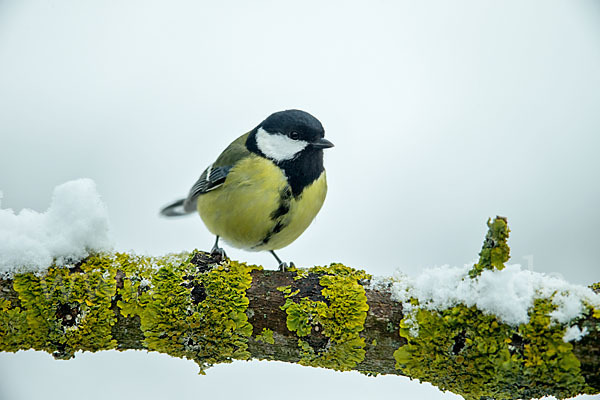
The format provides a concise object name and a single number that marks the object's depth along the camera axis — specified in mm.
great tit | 3439
